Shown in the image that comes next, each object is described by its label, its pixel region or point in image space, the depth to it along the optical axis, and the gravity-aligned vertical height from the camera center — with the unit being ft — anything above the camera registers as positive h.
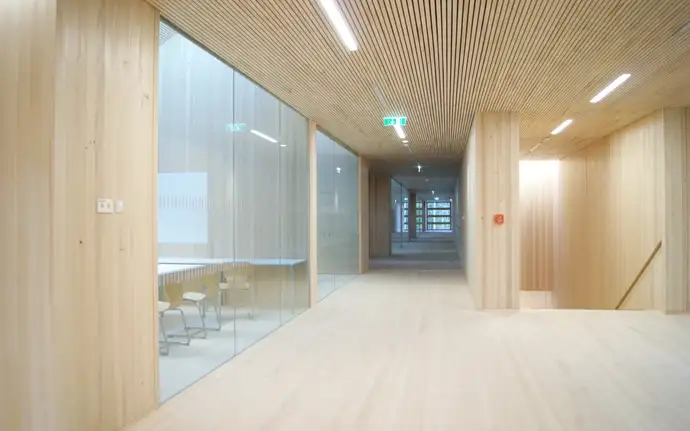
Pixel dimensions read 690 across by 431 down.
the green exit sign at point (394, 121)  27.48 +5.24
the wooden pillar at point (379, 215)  63.31 +0.83
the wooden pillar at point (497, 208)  26.71 +0.65
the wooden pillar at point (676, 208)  25.48 +0.54
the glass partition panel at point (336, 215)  31.27 +0.51
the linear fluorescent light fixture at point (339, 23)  12.73 +5.15
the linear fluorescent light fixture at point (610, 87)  19.66 +5.25
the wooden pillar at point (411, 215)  106.93 +1.39
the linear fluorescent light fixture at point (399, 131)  28.69 +5.41
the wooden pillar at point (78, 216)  6.94 +0.16
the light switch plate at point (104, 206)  10.86 +0.39
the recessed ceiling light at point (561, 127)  29.16 +5.36
